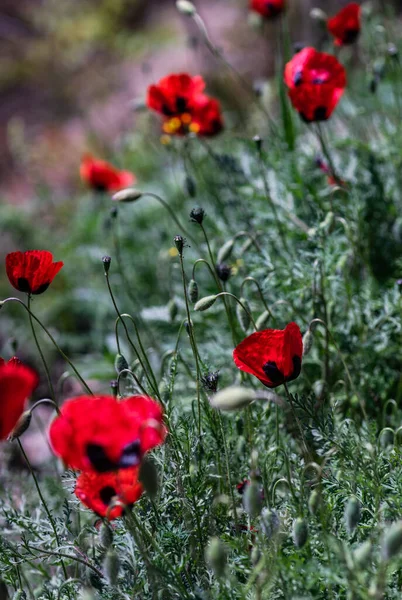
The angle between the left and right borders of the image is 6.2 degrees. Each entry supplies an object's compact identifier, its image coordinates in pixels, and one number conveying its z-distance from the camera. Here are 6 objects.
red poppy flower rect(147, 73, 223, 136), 3.89
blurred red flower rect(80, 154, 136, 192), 4.22
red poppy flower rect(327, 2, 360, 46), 3.91
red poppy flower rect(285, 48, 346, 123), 3.77
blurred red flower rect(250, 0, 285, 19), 4.00
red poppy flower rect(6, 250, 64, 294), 3.57
